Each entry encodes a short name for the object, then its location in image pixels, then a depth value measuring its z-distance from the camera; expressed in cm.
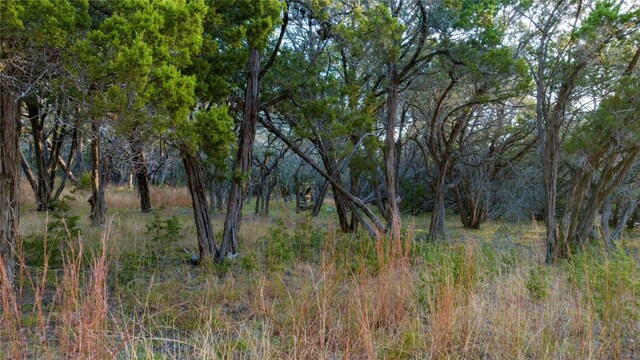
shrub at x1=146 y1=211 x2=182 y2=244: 698
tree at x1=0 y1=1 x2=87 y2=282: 350
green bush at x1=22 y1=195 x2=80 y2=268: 585
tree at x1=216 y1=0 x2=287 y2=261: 650
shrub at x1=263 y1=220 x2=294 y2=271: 564
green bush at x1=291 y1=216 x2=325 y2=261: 721
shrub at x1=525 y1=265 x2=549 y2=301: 429
